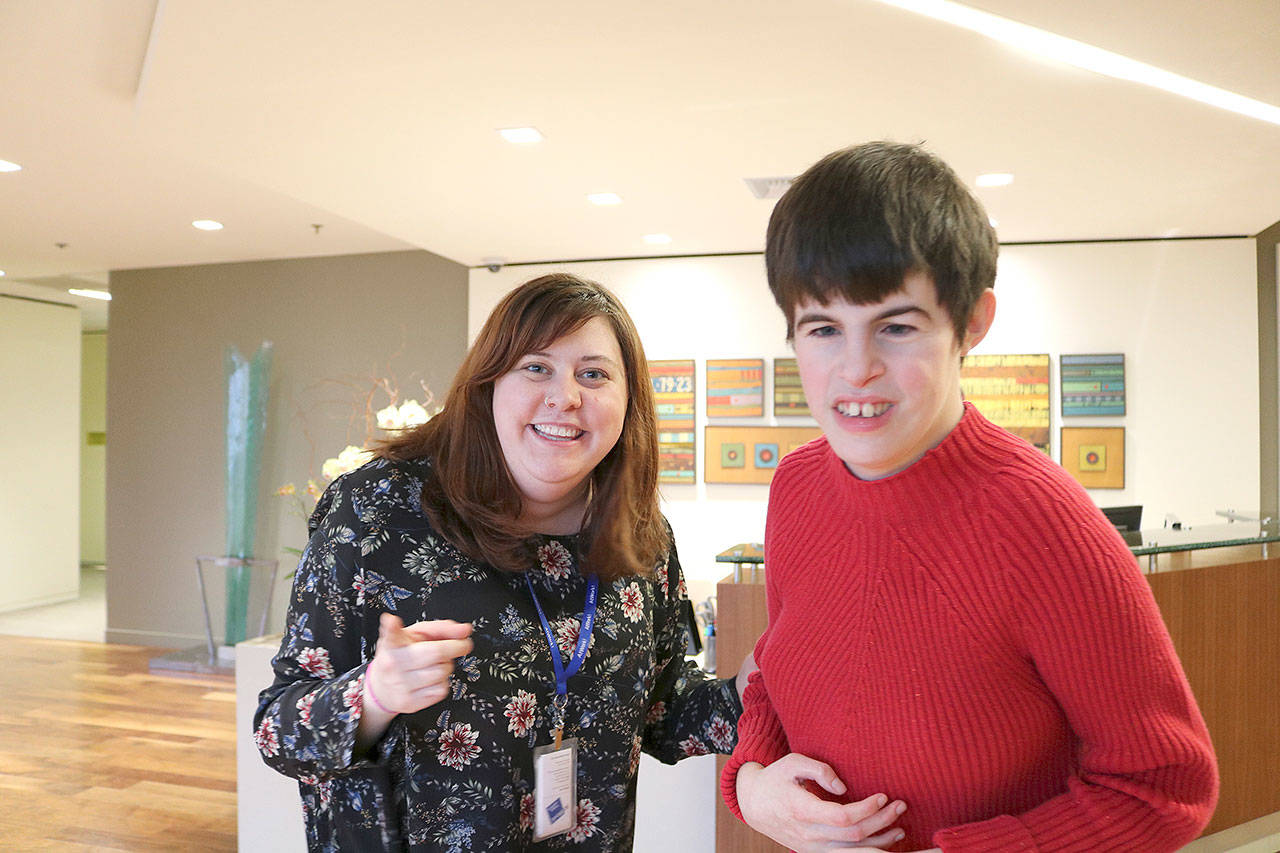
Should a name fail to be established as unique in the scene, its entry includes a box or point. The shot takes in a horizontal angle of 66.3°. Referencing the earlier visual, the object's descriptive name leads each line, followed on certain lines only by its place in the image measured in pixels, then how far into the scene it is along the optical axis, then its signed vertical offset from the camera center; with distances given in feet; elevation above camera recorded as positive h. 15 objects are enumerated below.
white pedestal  9.59 -3.70
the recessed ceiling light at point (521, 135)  13.71 +4.43
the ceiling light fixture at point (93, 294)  32.45 +5.09
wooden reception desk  8.23 -1.69
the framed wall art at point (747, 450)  22.84 -0.07
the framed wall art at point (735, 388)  22.84 +1.39
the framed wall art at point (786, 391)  22.52 +1.30
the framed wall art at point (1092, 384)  20.67 +1.37
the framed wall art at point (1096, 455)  20.72 -0.14
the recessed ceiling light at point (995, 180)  15.62 +4.36
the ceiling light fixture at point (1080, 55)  9.81 +4.36
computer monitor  10.36 -0.72
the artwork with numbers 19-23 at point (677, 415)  23.29 +0.76
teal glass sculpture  25.09 +0.06
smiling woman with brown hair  4.69 -0.82
